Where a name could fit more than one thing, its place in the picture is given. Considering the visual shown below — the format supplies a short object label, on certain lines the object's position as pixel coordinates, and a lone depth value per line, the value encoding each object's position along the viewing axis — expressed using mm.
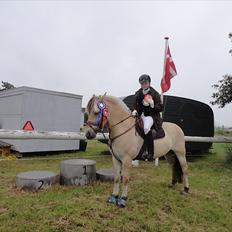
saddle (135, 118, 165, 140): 3842
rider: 3840
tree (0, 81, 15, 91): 36691
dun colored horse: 3438
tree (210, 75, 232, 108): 7971
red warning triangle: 6391
